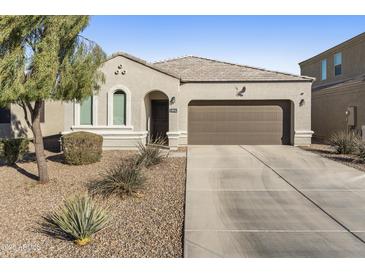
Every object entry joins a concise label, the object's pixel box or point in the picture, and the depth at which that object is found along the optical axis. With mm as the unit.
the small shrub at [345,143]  13742
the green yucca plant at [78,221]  5250
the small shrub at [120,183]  7707
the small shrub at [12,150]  12086
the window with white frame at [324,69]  24256
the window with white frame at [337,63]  22072
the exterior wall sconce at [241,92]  17203
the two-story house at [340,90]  17531
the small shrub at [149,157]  10725
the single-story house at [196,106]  15547
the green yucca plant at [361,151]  11951
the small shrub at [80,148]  11617
